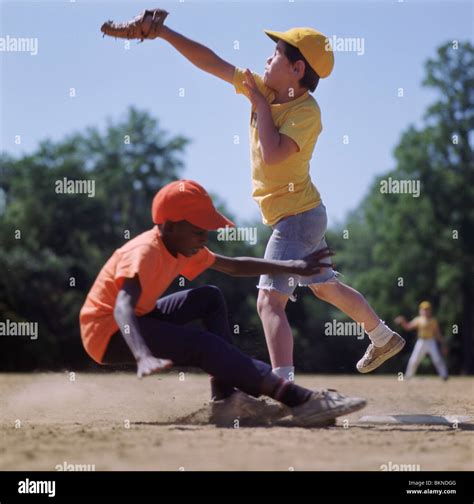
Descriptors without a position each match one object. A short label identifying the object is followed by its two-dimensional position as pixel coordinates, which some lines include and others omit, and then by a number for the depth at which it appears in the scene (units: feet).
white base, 18.99
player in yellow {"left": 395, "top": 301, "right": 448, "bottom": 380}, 58.85
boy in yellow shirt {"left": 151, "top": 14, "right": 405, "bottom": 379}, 17.98
